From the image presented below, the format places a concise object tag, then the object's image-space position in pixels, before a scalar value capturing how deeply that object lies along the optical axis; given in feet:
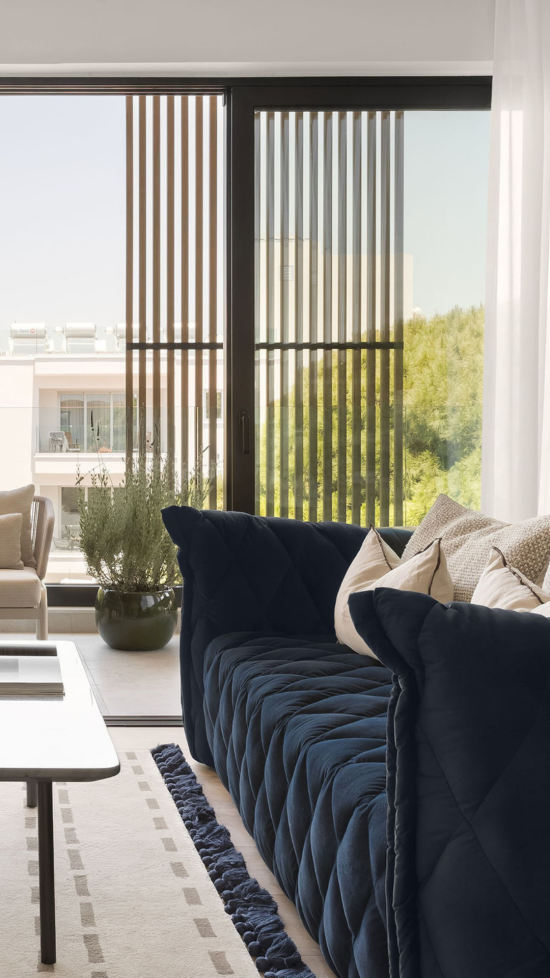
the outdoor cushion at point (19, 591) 13.28
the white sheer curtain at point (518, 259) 12.37
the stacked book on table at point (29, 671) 7.00
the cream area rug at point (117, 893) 5.42
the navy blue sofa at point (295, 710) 4.61
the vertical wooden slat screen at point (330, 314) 13.34
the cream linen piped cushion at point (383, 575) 7.07
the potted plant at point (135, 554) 14.87
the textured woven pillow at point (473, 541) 6.83
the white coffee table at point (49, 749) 4.75
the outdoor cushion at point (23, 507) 14.52
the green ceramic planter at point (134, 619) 14.82
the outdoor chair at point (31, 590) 13.32
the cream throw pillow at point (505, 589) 5.38
